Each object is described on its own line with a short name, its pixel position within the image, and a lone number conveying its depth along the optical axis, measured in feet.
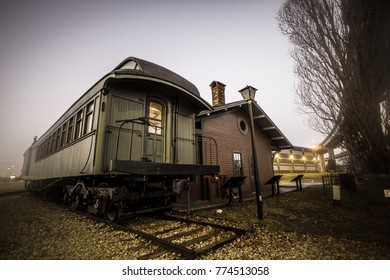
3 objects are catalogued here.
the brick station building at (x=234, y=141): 31.65
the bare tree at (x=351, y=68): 16.58
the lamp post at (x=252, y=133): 16.84
